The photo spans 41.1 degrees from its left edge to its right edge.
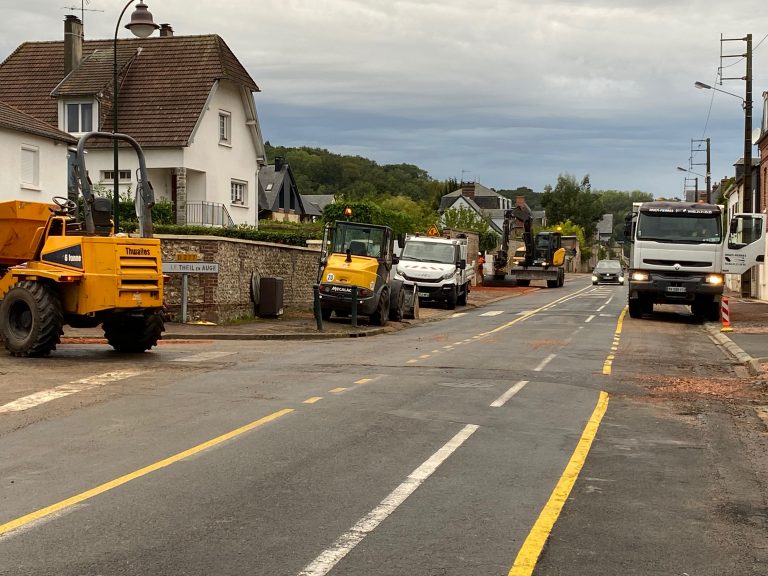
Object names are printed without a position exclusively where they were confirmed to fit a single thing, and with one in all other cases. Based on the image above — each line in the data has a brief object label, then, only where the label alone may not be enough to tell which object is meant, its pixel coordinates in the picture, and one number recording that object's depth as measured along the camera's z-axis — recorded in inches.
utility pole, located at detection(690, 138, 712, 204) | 2586.1
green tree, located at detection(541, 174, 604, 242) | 5807.1
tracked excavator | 2246.6
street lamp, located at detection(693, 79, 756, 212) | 1498.5
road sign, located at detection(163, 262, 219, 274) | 933.8
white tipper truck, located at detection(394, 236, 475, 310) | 1445.6
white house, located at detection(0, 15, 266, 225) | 1718.8
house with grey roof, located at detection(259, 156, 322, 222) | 3161.9
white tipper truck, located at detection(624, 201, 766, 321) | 1139.3
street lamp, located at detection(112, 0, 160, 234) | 1221.5
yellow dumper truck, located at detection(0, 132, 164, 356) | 625.6
